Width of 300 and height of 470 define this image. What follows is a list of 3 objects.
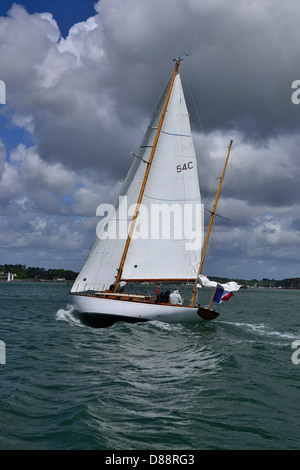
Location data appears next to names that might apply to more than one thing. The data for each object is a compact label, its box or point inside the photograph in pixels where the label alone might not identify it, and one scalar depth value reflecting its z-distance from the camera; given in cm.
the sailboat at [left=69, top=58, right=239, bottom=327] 2961
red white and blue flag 2809
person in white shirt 2791
